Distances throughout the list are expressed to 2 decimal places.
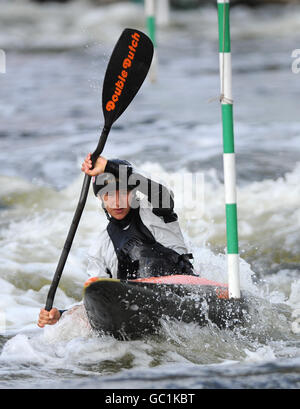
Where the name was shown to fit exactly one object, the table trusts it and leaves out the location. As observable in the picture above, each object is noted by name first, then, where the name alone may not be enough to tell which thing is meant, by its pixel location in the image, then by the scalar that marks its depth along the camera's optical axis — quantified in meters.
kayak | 7.79
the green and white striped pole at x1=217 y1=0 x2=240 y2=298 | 8.00
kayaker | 8.37
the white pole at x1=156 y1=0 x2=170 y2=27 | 40.50
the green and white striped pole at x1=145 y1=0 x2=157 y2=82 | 22.36
